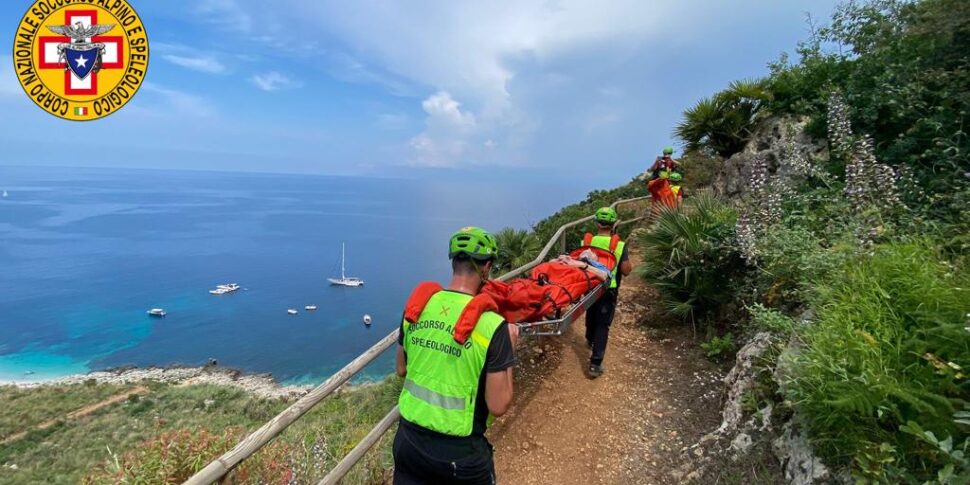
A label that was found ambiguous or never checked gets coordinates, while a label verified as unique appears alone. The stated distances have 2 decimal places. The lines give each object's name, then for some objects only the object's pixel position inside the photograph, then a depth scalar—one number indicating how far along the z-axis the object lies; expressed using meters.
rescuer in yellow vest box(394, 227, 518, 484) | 2.16
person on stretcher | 4.80
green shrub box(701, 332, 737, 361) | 5.02
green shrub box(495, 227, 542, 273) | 11.03
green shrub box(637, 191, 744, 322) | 5.49
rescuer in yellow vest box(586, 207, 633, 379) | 5.19
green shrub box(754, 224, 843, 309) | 3.24
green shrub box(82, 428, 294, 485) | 3.43
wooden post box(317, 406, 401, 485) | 2.81
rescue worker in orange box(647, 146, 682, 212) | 8.60
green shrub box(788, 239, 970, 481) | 1.93
